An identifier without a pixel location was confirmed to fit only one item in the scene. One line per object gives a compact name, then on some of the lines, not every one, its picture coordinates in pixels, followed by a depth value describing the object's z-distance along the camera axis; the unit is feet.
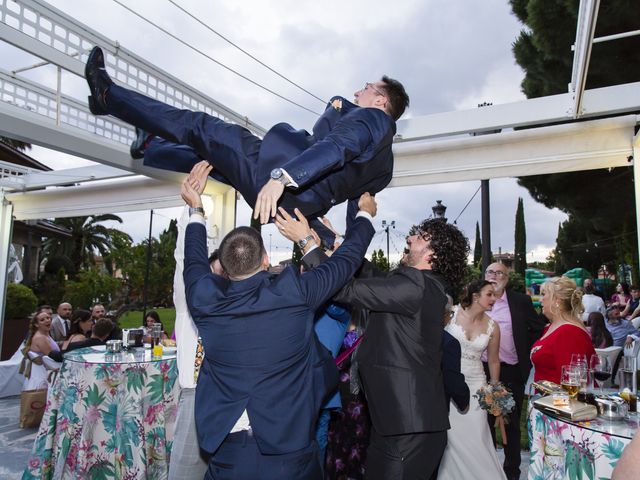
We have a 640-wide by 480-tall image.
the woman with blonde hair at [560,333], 10.23
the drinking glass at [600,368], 8.61
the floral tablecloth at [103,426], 11.45
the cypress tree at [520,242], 80.74
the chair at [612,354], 16.72
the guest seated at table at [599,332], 19.49
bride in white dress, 10.43
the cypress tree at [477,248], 83.51
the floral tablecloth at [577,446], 6.56
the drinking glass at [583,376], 7.80
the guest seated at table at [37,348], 17.98
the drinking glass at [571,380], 7.89
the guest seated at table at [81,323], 18.58
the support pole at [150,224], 52.29
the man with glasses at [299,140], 6.43
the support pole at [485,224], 22.61
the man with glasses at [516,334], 13.60
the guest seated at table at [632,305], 31.06
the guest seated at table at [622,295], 35.94
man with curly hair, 6.68
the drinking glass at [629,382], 7.56
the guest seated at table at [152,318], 18.78
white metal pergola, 12.56
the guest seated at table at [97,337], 15.25
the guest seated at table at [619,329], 22.98
